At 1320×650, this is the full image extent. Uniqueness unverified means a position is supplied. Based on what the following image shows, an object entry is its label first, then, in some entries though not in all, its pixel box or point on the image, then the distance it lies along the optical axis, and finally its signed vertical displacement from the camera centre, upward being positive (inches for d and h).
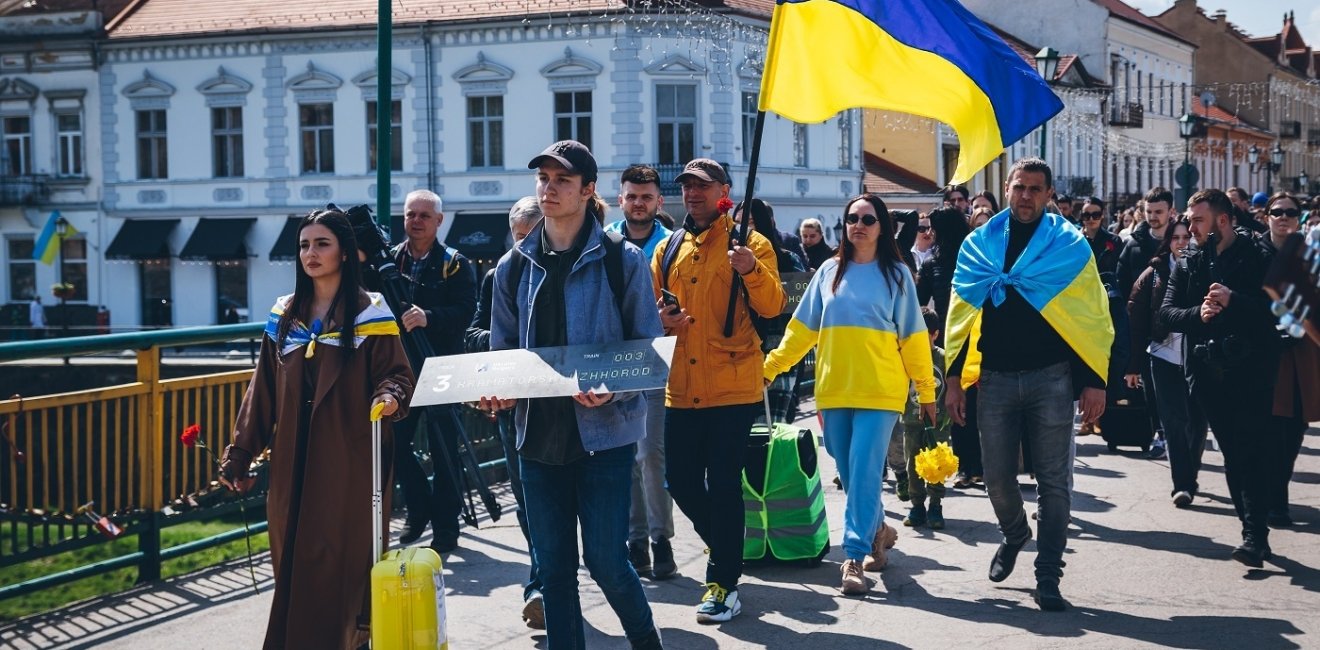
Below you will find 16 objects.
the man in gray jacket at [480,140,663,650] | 205.2 -19.2
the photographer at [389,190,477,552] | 314.8 -5.2
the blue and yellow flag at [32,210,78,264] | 1624.0 +45.1
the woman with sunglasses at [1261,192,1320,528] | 303.3 -26.9
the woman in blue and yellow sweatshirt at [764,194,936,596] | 276.2 -14.5
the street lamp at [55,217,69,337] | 1573.6 +46.5
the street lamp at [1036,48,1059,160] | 938.7 +136.9
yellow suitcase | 198.7 -43.8
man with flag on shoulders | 262.7 -11.4
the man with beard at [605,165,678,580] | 290.5 -37.1
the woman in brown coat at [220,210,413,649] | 214.8 -22.0
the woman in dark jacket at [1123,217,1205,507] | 371.2 -24.0
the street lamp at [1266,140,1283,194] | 1931.6 +151.7
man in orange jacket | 256.4 -17.0
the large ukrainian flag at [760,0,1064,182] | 261.9 +37.2
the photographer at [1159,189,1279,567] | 306.5 -13.3
